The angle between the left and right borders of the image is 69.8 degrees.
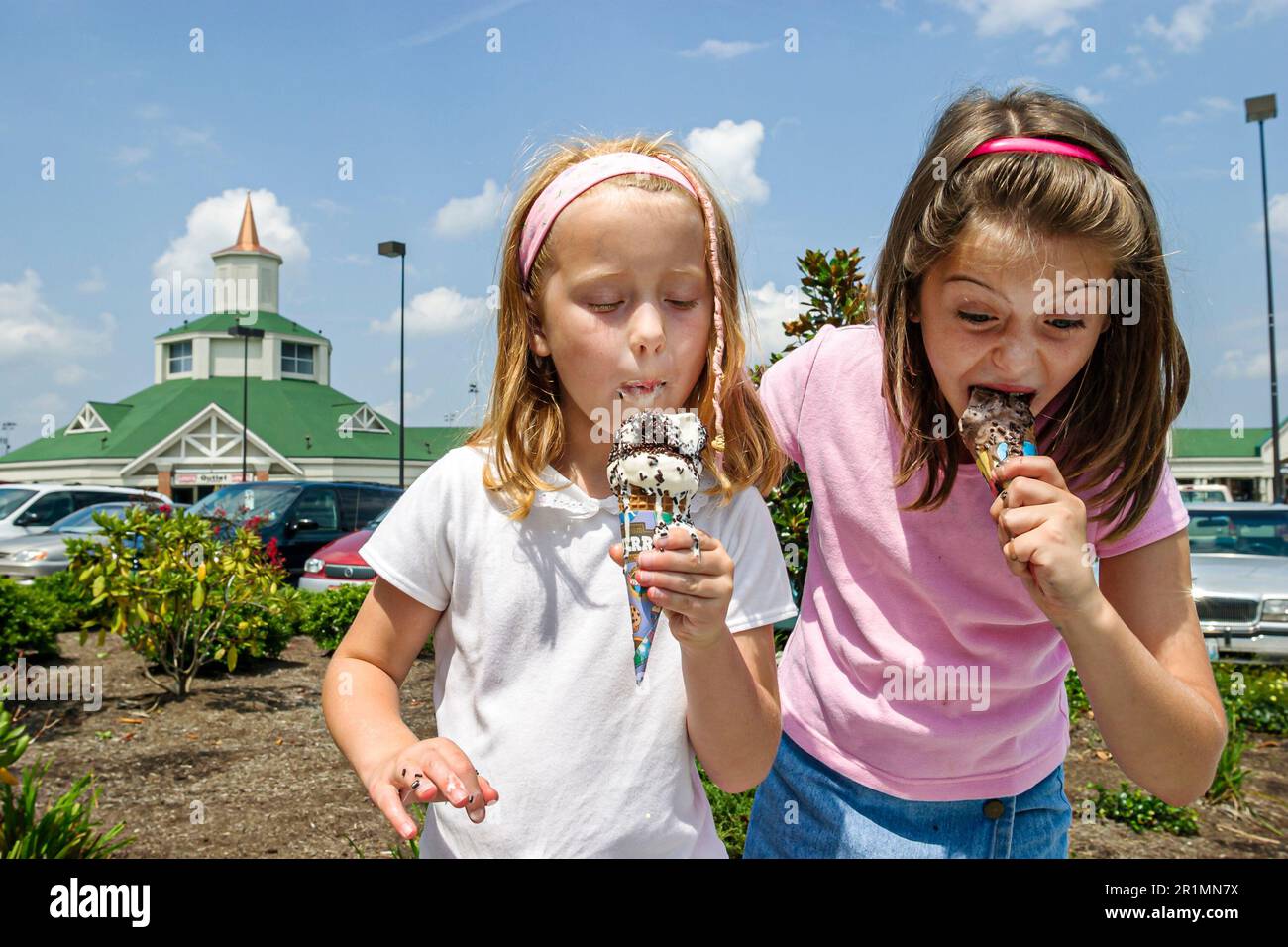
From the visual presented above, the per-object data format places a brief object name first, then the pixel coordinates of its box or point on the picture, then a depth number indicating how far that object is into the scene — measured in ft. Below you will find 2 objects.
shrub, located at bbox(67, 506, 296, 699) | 22.58
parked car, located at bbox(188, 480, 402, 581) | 38.58
